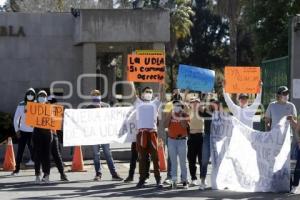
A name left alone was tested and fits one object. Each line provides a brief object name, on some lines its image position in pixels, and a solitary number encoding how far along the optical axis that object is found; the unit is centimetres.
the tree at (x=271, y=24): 3259
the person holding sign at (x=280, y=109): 1298
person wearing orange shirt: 1314
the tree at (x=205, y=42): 6203
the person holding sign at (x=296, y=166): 1227
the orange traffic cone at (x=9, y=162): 1644
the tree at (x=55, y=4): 4288
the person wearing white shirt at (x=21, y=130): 1571
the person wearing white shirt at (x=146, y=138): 1333
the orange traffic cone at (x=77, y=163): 1614
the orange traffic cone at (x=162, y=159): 1570
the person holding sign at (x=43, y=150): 1411
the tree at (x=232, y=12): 4662
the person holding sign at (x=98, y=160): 1447
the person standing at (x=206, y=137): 1300
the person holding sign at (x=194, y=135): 1331
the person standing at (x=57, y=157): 1439
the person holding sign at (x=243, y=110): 1393
